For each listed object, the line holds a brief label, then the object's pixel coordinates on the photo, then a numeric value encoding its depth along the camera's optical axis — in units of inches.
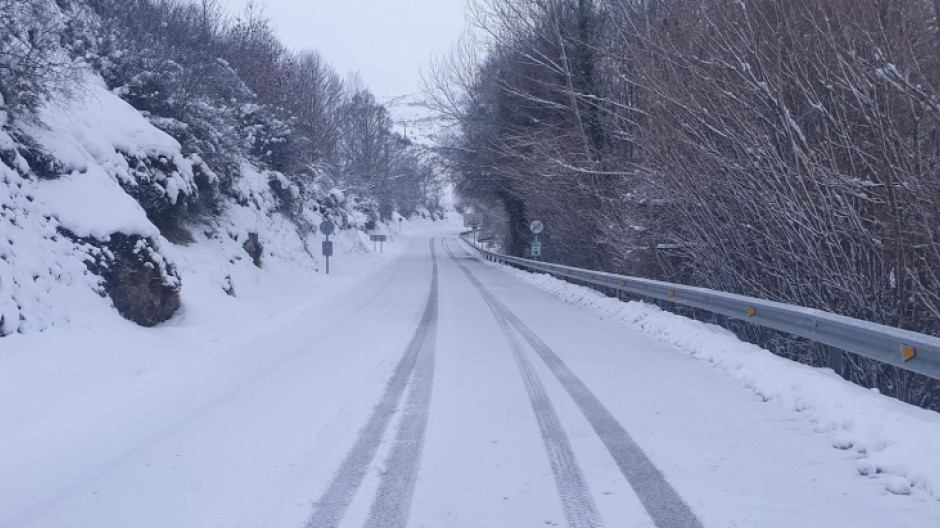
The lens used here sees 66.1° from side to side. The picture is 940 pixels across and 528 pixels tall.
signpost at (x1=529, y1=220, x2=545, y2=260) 1175.6
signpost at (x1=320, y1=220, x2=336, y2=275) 1090.7
